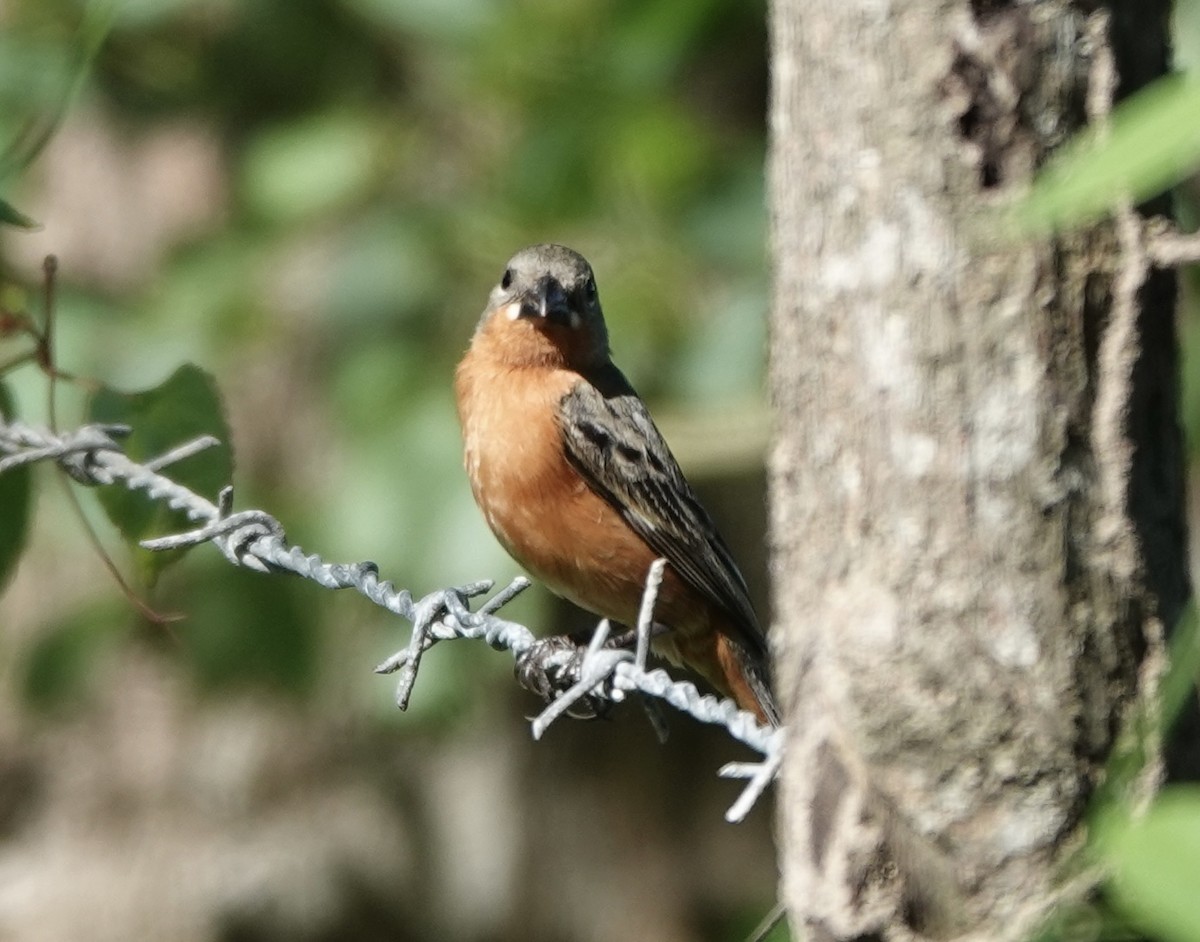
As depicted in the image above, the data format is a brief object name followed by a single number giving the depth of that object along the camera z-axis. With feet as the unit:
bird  32.40
